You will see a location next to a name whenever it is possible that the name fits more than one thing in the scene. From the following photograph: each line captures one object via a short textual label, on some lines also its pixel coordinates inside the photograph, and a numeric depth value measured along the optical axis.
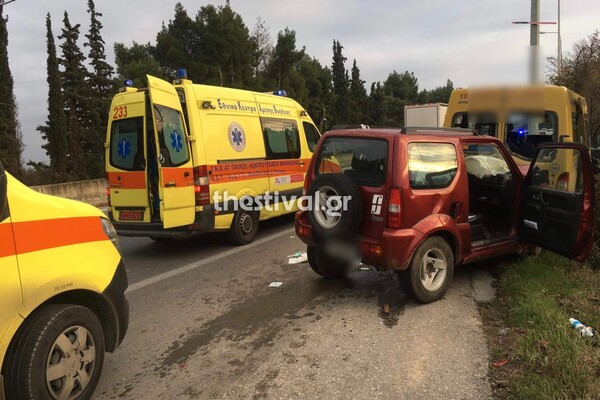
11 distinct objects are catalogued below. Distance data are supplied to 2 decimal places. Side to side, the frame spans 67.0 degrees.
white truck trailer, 21.91
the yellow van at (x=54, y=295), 2.43
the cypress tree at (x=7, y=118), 16.50
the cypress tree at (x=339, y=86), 49.81
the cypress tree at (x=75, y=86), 22.16
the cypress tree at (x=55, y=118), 18.61
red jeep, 4.26
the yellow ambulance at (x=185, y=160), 6.27
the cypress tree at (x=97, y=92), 22.16
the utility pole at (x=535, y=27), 10.69
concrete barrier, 13.34
